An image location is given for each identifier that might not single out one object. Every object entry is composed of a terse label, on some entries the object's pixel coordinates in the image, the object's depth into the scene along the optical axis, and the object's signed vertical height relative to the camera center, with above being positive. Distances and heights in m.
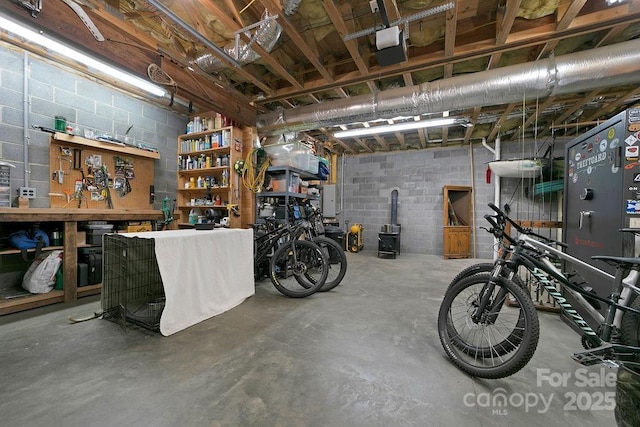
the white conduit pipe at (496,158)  6.00 +1.35
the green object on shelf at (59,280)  2.92 -0.79
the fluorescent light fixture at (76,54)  2.15 +1.54
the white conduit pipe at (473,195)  6.39 +0.49
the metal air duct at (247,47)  2.53 +1.86
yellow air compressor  6.93 -0.69
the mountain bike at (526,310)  1.40 -0.59
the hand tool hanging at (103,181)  3.77 +0.46
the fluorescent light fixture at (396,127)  4.54 +1.67
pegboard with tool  3.39 +0.53
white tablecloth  2.16 -0.59
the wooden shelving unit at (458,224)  6.21 -0.24
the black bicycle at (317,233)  3.37 -0.29
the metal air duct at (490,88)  2.62 +1.56
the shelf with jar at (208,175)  4.30 +0.70
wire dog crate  2.31 -0.68
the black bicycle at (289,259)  3.13 -0.60
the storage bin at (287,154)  4.43 +1.06
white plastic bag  2.78 -0.68
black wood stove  6.12 -0.71
